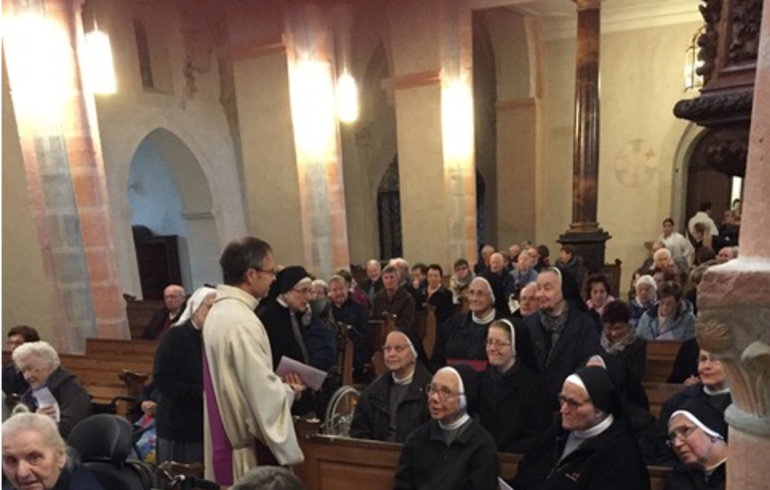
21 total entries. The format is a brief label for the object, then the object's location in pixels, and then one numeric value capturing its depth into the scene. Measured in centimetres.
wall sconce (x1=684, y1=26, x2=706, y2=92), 1209
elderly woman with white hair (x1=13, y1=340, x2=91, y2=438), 398
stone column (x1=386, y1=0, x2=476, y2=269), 1065
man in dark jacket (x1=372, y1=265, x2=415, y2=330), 679
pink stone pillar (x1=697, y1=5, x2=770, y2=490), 119
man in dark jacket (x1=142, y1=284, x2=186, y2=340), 609
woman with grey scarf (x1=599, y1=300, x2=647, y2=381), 414
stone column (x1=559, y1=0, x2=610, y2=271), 905
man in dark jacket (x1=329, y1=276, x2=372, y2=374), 631
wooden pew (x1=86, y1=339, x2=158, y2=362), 636
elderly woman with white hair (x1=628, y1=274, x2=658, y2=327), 558
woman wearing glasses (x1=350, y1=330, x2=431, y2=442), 358
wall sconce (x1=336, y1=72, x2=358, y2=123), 1034
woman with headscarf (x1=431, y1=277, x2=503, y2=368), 424
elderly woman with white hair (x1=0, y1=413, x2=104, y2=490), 216
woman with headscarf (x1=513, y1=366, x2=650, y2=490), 260
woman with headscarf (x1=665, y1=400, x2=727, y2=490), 252
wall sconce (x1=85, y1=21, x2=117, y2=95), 684
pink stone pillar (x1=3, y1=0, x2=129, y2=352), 650
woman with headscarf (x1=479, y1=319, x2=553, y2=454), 341
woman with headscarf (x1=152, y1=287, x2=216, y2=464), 346
